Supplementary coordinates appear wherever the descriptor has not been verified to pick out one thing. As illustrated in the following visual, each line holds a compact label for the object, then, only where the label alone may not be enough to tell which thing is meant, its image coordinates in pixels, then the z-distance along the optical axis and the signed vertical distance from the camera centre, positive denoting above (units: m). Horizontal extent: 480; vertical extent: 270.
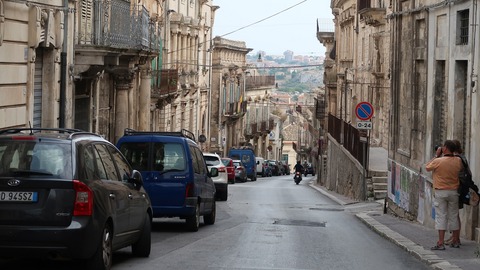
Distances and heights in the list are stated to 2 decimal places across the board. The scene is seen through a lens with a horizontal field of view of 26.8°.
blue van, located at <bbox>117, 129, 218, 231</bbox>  18.25 -1.28
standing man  15.31 -1.23
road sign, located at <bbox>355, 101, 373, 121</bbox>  30.53 -0.15
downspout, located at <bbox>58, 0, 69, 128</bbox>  23.38 +0.47
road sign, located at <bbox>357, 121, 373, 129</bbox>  30.17 -0.54
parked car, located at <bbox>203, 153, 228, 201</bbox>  31.36 -2.50
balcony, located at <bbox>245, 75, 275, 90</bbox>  102.28 +2.43
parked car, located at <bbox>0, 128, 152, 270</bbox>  10.59 -1.06
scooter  62.50 -4.50
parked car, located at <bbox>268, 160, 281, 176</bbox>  85.50 -5.47
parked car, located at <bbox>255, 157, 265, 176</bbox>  78.06 -4.78
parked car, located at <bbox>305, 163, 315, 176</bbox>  97.22 -6.34
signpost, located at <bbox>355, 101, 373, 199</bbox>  30.27 -0.25
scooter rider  62.41 -3.93
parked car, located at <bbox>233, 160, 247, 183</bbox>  55.75 -3.80
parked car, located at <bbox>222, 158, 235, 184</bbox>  45.47 -3.08
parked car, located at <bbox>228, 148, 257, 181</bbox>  64.69 -3.56
